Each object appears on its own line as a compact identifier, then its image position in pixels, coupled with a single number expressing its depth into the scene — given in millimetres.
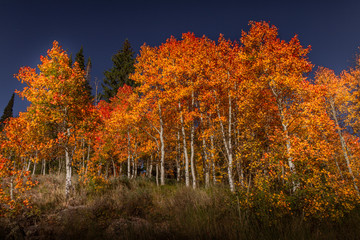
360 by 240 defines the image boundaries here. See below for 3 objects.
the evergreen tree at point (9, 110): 51038
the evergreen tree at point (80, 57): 36697
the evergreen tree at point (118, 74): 36125
